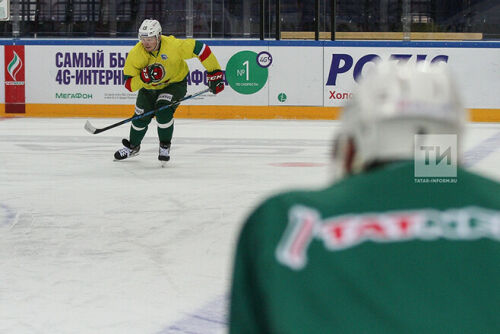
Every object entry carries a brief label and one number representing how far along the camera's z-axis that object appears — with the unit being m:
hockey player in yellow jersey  17.67
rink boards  28.64
